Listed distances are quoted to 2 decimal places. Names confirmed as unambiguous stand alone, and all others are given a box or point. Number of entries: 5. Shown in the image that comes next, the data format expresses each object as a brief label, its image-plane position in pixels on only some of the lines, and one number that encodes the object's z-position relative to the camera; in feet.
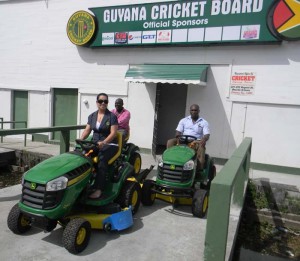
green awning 24.26
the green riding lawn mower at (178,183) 14.17
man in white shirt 16.99
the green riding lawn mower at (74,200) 10.27
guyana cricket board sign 22.82
